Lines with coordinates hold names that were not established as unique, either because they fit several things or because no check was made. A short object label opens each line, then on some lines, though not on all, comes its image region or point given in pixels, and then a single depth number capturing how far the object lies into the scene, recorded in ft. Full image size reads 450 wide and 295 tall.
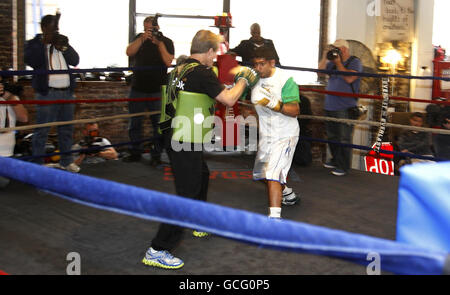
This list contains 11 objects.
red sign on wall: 25.50
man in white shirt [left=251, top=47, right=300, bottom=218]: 11.57
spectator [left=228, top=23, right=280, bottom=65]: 21.47
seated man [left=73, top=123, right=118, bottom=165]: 18.48
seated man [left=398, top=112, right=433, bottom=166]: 21.31
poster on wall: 31.14
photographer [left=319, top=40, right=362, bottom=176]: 17.56
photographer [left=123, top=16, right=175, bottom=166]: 17.66
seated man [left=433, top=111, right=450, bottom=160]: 18.08
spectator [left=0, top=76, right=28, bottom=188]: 14.56
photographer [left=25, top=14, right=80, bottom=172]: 15.05
